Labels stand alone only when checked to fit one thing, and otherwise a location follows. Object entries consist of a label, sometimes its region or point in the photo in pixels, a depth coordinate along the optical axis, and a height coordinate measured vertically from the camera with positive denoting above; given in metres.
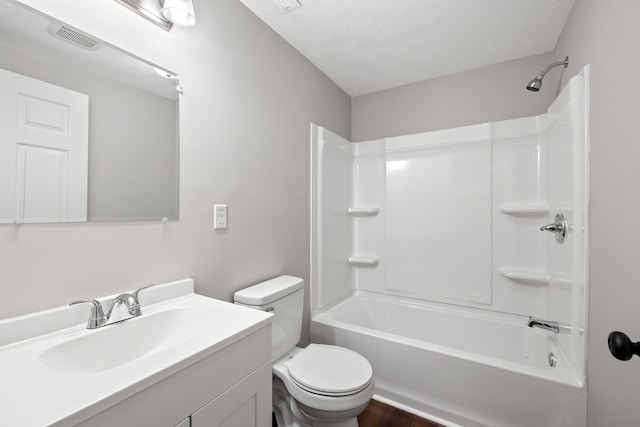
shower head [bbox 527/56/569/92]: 1.60 +0.80
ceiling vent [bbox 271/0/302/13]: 1.49 +1.18
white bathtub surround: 1.38 -0.37
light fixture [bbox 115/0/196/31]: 1.05 +0.81
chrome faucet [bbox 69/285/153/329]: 0.88 -0.34
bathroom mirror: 0.78 +0.29
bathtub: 1.34 -0.92
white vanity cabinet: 0.61 -0.51
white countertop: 0.51 -0.38
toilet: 1.23 -0.81
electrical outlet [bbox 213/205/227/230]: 1.35 -0.03
